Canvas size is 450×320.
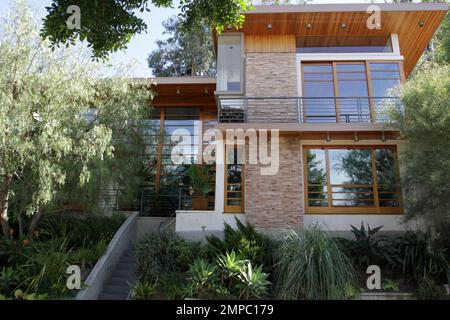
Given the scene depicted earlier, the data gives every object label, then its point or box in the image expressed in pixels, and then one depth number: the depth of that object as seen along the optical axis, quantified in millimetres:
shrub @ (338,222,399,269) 8860
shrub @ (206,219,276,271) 8633
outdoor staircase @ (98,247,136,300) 8797
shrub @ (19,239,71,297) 7879
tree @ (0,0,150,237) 8211
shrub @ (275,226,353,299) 7590
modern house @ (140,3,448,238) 10789
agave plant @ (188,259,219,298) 7766
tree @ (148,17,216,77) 25750
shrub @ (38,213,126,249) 10227
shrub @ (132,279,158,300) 8125
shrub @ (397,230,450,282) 8281
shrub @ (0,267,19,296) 7797
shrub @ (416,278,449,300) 7801
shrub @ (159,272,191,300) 7875
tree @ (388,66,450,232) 8422
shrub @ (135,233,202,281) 8805
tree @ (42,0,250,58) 6230
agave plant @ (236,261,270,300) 7734
